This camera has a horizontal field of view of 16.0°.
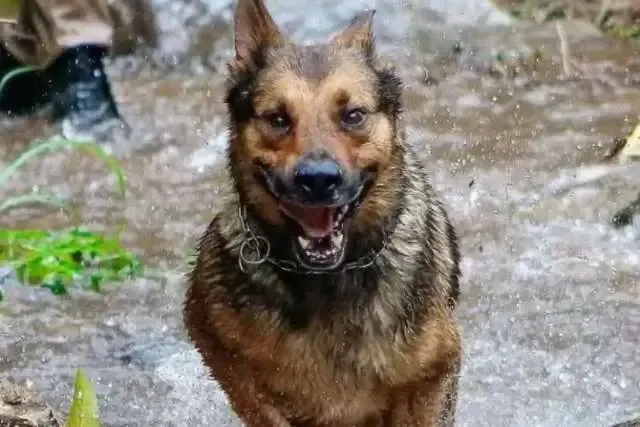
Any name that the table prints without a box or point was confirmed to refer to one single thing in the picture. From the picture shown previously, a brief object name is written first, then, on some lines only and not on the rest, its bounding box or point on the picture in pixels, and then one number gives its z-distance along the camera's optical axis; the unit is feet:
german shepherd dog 26.98
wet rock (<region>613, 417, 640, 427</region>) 27.55
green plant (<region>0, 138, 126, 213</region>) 39.83
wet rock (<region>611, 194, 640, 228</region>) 45.58
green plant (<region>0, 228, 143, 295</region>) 40.84
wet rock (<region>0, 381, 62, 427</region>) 26.77
